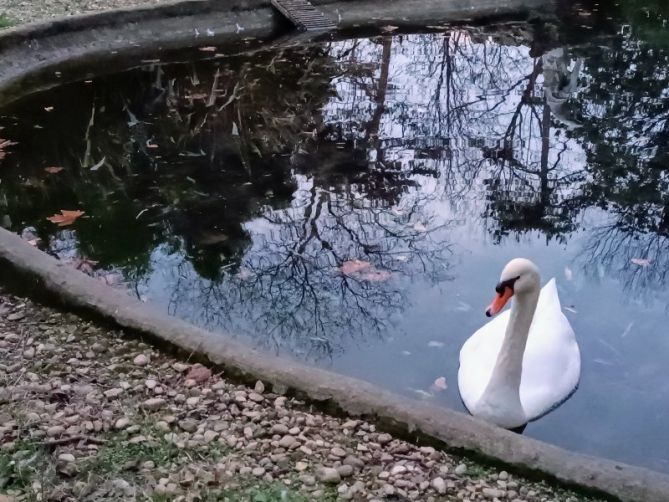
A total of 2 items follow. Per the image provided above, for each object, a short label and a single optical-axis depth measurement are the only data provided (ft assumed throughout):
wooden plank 36.35
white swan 12.59
